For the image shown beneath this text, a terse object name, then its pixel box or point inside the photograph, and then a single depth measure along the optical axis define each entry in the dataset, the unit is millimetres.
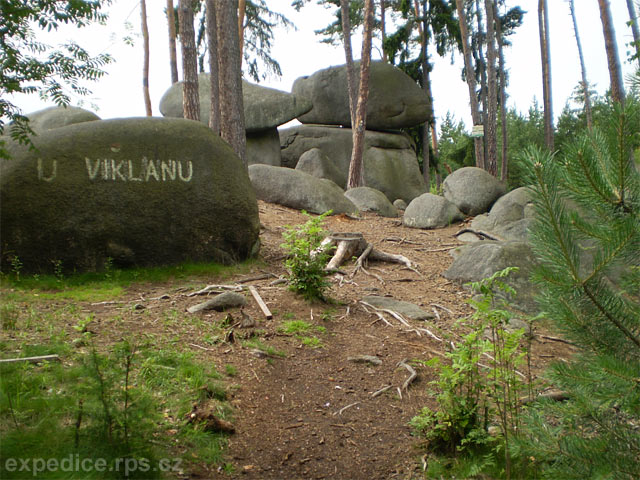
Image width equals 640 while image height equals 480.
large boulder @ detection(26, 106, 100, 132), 13211
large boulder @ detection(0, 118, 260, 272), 6168
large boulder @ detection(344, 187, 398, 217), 12758
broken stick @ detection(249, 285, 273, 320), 5281
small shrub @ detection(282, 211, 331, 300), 5684
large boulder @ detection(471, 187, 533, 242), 10844
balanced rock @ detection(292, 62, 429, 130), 18828
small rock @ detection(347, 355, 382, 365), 4656
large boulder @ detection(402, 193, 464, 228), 11492
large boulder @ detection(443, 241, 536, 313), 6593
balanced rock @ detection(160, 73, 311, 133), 16500
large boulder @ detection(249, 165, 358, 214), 11555
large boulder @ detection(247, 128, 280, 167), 16859
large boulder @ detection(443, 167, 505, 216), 12797
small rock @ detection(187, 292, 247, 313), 5375
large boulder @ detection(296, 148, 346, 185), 16703
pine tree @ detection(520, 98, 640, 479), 1848
